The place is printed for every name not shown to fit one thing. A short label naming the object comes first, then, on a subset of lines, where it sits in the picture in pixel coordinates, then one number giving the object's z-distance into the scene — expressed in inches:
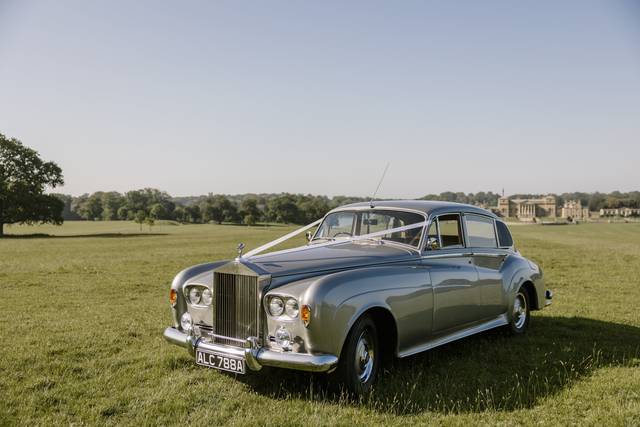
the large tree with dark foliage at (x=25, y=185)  2000.5
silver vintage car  192.5
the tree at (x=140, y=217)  2765.7
